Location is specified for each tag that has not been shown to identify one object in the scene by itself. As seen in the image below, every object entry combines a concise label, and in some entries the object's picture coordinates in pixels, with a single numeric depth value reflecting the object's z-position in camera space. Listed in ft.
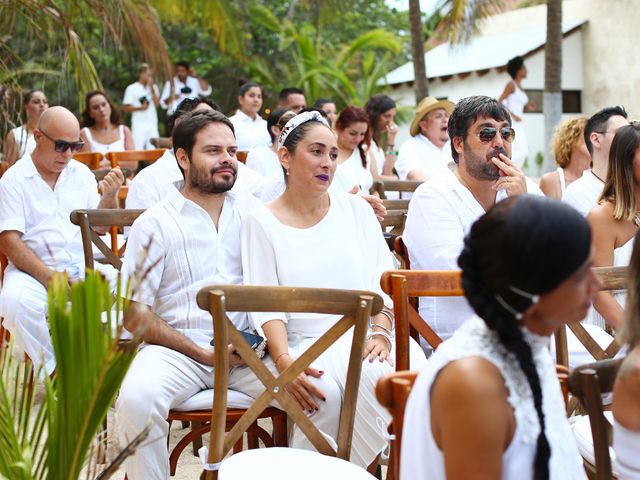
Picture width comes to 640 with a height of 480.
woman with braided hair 6.07
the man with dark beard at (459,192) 14.26
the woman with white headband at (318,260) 11.99
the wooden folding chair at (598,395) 7.73
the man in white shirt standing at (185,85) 51.16
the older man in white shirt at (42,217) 16.92
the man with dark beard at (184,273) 11.55
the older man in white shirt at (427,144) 26.48
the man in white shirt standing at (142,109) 46.85
